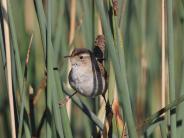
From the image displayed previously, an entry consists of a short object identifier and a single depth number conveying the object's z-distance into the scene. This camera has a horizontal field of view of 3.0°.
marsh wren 4.52
